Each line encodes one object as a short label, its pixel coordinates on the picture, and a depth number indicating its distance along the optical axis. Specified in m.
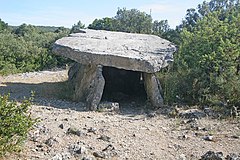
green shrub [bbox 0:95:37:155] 4.43
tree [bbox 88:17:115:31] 19.82
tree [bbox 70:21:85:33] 24.30
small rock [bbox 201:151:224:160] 5.01
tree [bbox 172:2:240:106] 7.98
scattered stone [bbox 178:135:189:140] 6.10
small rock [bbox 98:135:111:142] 5.85
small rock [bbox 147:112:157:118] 7.56
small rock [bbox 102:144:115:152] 5.35
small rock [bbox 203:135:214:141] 6.01
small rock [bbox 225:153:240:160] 5.05
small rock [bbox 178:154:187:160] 5.28
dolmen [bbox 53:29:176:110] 8.12
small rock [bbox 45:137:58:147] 5.26
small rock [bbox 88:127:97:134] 6.20
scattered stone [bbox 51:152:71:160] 4.81
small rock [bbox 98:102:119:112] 8.00
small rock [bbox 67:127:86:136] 5.92
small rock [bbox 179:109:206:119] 7.27
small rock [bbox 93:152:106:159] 5.11
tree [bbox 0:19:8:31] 30.99
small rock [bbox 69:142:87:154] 5.12
